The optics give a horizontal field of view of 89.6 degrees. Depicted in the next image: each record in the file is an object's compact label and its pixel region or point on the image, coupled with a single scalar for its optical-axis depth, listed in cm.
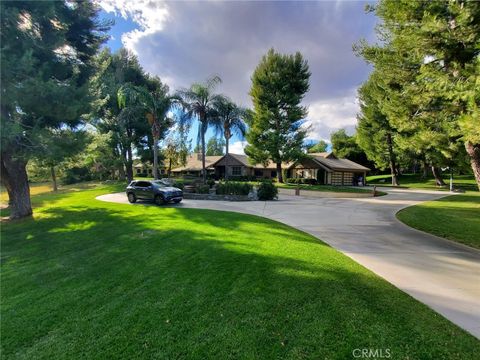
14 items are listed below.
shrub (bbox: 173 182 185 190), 1953
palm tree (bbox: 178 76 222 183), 2052
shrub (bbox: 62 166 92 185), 4041
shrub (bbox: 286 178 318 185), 3159
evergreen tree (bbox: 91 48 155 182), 2880
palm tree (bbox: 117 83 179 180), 1931
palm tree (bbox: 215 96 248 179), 2123
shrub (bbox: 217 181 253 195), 1761
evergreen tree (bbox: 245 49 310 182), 2975
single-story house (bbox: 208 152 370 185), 3231
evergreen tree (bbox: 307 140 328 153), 6969
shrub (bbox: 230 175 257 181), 3609
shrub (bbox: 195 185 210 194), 1886
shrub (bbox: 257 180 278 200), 1722
